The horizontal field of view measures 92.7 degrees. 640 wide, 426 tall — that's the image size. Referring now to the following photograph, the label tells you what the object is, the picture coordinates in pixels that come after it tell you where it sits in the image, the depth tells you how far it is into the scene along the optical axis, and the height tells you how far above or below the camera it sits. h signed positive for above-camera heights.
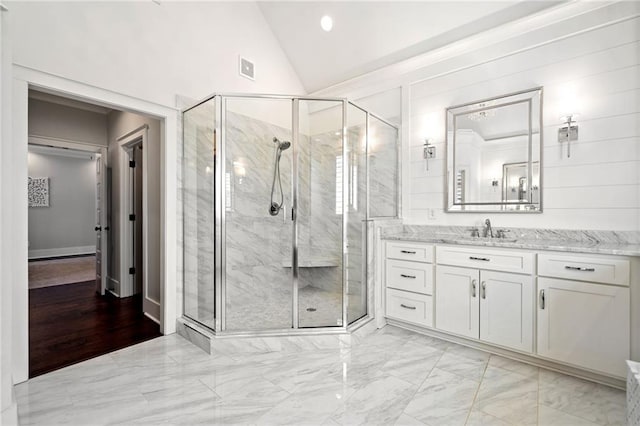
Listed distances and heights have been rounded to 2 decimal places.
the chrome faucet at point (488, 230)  2.88 -0.17
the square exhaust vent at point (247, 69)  3.52 +1.67
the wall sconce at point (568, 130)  2.49 +0.67
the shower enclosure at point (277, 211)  2.67 +0.00
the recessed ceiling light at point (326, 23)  3.46 +2.16
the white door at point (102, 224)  4.31 -0.20
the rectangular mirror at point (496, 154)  2.70 +0.55
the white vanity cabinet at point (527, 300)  1.94 -0.67
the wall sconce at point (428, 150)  3.28 +0.66
